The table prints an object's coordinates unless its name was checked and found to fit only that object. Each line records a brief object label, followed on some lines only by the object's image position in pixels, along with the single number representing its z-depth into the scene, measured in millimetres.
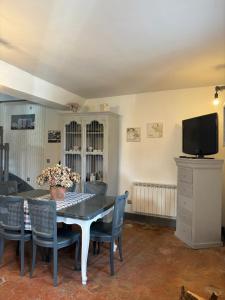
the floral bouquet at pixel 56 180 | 2971
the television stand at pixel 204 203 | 3424
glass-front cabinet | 4430
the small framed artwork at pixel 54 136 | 5348
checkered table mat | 2639
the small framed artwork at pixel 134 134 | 4691
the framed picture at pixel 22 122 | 5680
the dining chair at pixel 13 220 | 2568
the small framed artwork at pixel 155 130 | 4508
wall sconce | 3361
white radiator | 4277
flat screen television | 3340
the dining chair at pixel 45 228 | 2377
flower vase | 2973
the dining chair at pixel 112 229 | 2629
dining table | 2438
